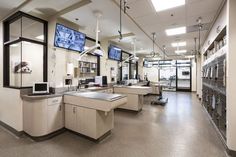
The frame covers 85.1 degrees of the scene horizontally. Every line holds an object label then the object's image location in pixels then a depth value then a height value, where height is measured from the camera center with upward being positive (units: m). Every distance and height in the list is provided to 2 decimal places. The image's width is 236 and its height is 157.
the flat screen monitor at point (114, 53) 6.23 +1.25
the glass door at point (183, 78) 11.71 -0.08
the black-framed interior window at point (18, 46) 3.57 +0.91
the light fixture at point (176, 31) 4.73 +1.78
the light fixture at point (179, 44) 6.89 +1.84
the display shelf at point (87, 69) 5.17 +0.35
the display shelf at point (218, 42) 3.26 +1.11
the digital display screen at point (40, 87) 3.18 -0.26
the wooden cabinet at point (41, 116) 2.90 -0.92
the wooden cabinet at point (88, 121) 2.80 -1.03
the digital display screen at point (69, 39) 3.64 +1.18
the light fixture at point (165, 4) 2.96 +1.75
